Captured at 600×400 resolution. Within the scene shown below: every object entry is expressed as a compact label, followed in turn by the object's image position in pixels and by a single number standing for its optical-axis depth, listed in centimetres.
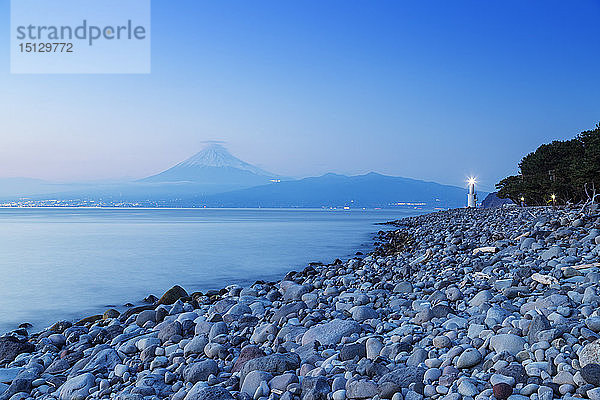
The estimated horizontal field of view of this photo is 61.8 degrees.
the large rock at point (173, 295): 874
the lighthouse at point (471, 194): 6239
